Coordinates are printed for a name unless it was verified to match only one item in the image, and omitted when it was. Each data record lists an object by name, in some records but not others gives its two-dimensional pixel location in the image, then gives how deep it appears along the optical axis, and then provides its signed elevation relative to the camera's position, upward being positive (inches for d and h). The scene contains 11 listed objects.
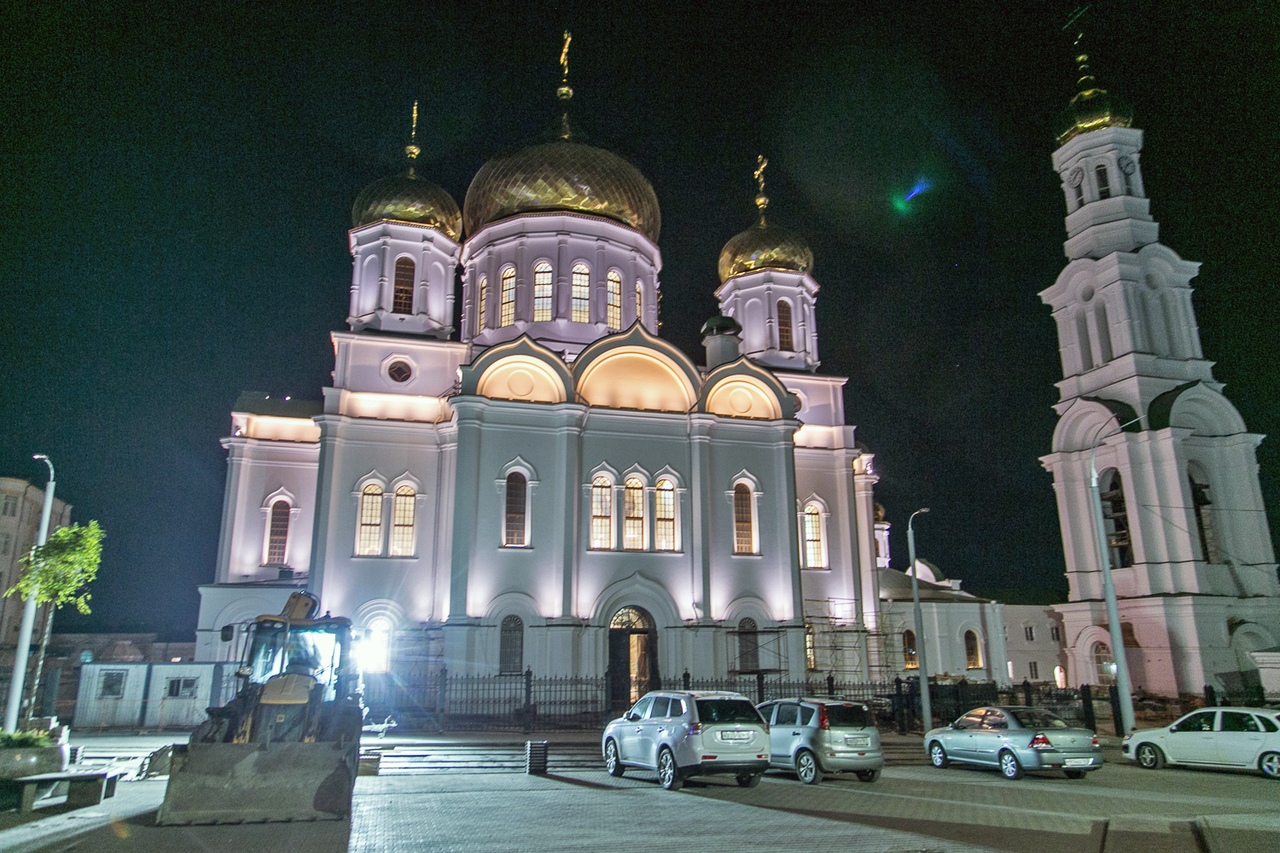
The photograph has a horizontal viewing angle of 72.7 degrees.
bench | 364.8 -49.7
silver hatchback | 493.0 -43.6
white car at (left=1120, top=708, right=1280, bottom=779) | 535.2 -51.2
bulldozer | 347.3 -32.2
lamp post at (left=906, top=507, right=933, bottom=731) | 733.9 -6.0
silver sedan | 512.1 -47.7
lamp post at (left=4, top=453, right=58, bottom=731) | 497.4 +2.7
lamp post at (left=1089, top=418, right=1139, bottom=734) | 695.7 +10.6
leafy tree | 561.0 +65.3
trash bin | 534.3 -54.7
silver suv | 453.1 -38.0
